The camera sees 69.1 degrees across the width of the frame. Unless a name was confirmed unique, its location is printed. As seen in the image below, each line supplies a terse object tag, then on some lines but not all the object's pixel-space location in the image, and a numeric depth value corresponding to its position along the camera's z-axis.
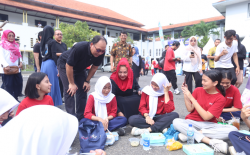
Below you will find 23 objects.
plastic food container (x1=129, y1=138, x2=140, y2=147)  2.55
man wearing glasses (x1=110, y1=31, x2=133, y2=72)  4.86
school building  21.08
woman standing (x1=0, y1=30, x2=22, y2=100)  4.12
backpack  2.40
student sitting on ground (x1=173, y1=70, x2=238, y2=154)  2.51
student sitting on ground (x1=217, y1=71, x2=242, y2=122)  3.13
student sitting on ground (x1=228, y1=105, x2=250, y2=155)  2.00
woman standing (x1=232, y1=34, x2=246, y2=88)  4.58
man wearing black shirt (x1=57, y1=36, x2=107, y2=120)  2.75
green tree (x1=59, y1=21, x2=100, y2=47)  20.02
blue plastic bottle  2.46
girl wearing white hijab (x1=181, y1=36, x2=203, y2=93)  5.04
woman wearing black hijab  3.96
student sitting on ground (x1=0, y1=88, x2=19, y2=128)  1.81
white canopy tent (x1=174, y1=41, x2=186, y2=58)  18.12
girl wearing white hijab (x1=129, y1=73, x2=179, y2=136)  2.96
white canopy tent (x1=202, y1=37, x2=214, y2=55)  17.15
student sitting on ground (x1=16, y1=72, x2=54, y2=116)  2.43
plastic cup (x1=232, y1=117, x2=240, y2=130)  2.88
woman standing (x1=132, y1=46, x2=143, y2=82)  6.16
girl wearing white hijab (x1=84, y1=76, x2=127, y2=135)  2.98
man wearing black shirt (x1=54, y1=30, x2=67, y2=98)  4.08
